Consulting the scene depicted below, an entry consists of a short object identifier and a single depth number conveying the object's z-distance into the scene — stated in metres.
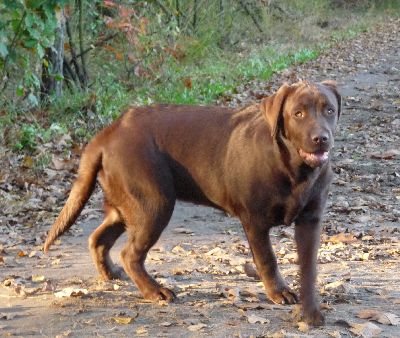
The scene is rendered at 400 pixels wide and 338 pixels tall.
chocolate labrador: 8.11
